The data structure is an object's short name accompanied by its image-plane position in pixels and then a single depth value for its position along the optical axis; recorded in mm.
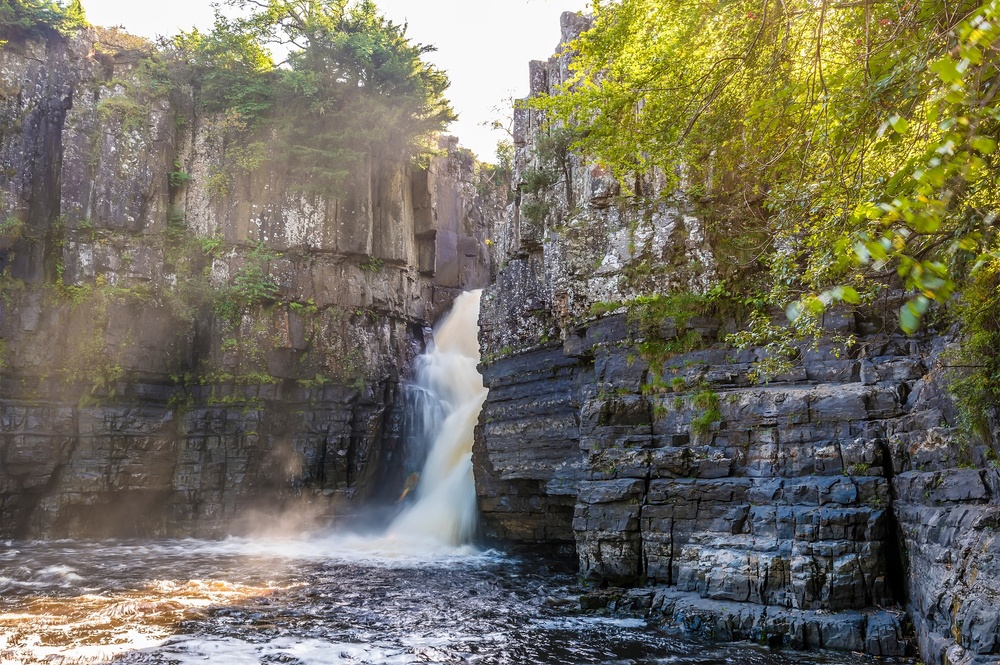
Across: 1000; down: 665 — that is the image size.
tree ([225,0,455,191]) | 24828
